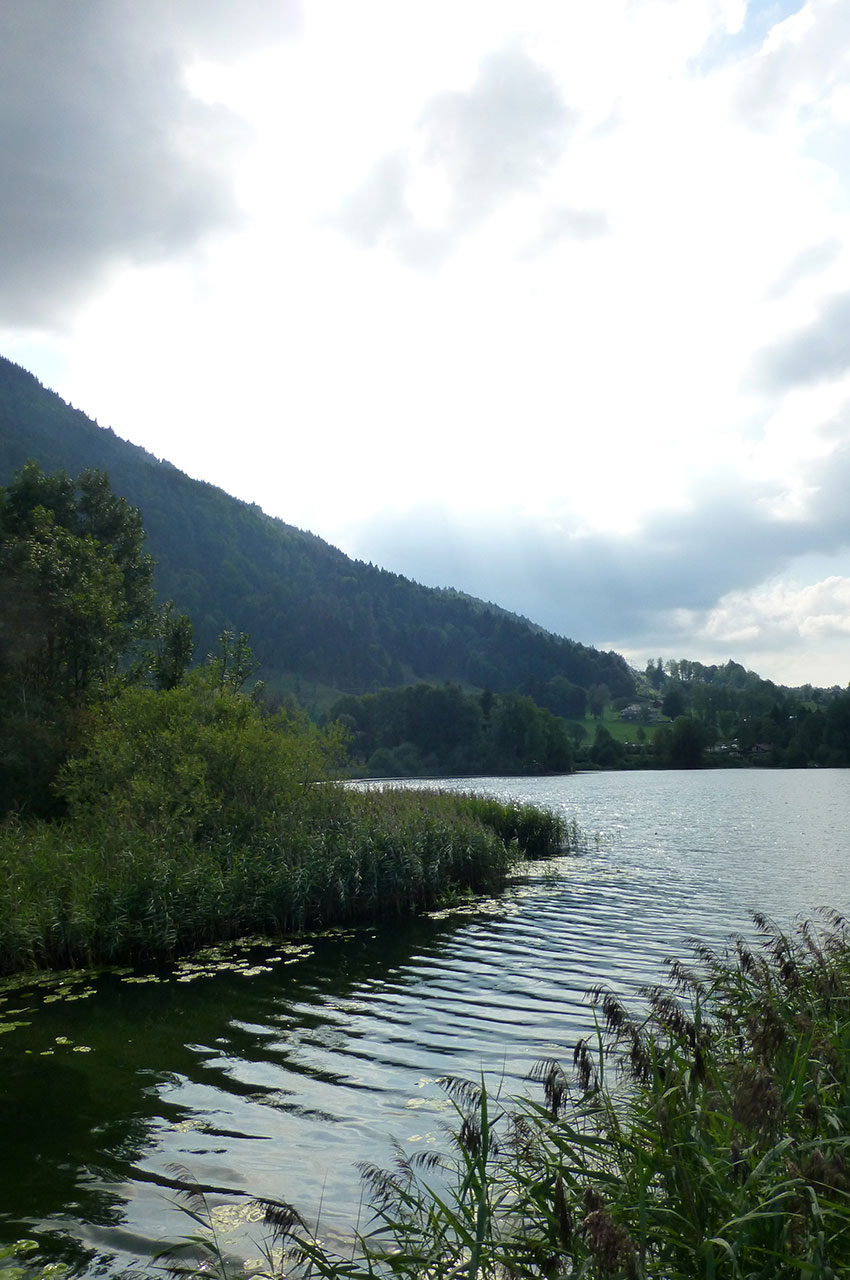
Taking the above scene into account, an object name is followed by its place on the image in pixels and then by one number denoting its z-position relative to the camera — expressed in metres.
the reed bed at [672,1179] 4.14
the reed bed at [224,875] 16.41
